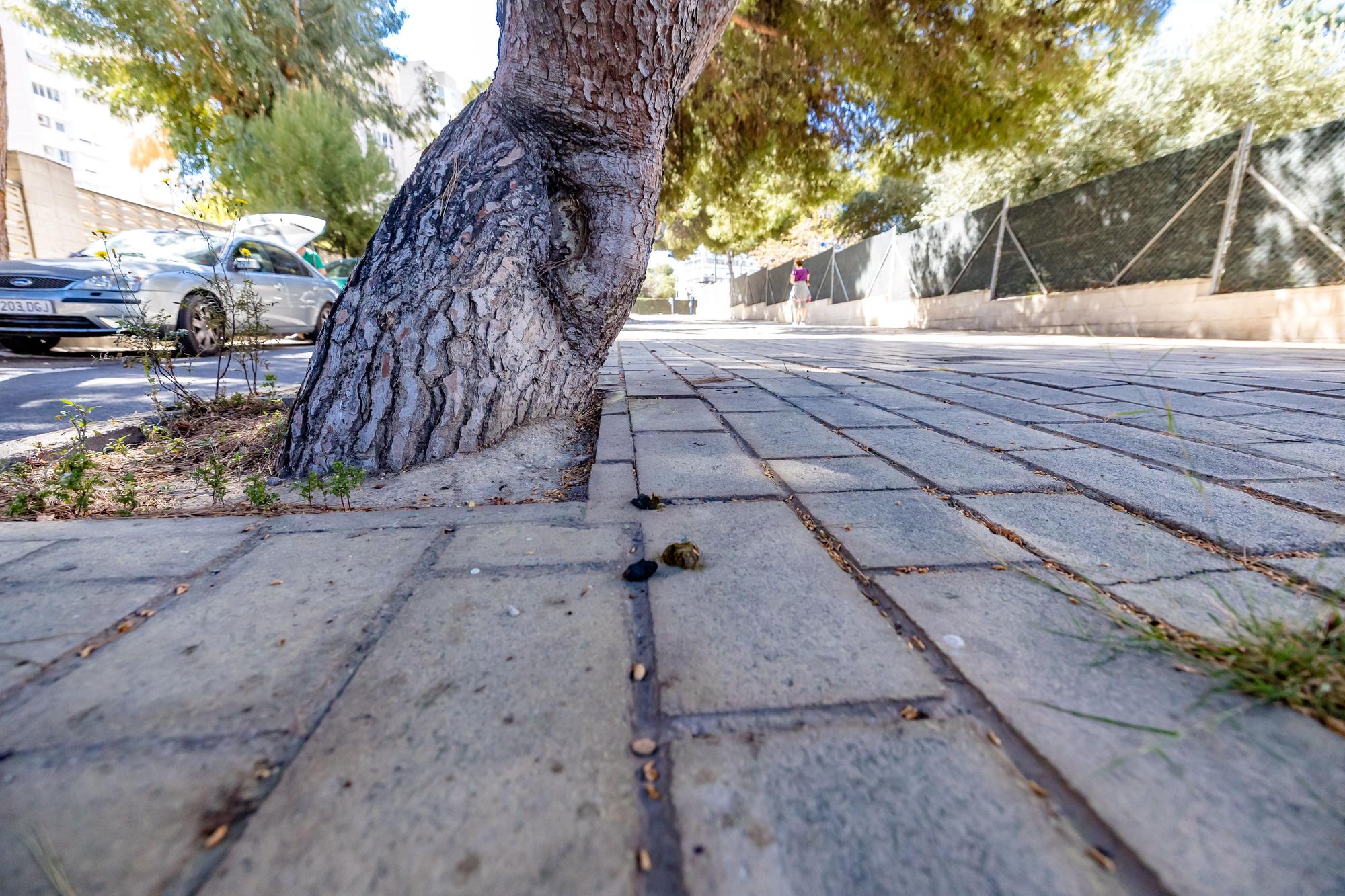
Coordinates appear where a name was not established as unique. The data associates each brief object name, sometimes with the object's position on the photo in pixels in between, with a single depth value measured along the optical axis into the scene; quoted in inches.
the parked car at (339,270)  454.4
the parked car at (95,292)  208.7
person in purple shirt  729.0
